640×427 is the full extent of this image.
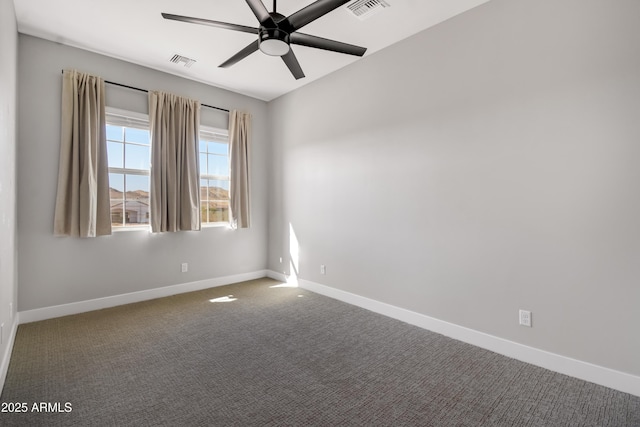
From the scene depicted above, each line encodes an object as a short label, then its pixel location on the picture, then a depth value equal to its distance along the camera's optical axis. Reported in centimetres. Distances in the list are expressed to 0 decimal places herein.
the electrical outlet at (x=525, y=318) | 252
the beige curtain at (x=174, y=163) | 404
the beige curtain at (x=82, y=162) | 340
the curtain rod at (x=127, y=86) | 374
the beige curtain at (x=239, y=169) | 488
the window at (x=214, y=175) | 471
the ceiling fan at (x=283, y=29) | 216
